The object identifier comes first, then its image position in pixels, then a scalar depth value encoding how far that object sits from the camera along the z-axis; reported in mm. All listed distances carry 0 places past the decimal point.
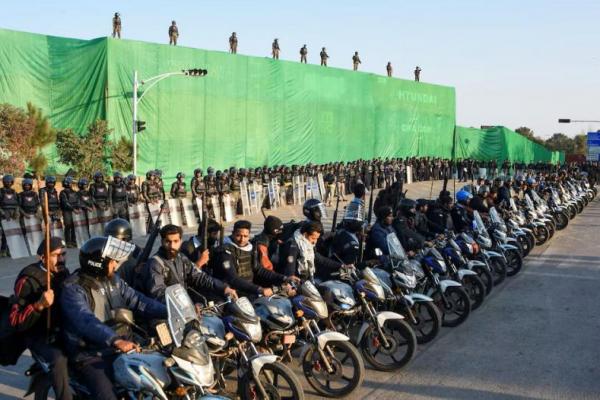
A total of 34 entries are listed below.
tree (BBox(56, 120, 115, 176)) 26984
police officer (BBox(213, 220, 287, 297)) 6535
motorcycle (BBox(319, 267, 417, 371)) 6562
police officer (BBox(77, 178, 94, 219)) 14648
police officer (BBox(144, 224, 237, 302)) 5574
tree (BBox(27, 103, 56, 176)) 25984
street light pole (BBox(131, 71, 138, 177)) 26066
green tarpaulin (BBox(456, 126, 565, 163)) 50844
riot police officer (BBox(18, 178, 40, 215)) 13345
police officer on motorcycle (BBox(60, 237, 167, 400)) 4230
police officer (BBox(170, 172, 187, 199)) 18125
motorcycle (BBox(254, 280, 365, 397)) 5816
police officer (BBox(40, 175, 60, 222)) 13796
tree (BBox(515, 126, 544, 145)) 94875
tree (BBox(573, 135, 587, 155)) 94688
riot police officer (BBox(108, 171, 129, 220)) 15734
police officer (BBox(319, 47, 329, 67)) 42406
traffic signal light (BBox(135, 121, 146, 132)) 25672
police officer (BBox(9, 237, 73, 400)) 4434
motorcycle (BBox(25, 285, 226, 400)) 4160
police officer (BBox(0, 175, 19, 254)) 13172
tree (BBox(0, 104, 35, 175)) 24062
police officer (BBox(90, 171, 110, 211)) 15297
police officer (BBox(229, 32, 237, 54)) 36156
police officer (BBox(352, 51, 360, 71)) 45688
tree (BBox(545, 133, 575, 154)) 98300
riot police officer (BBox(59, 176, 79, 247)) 14352
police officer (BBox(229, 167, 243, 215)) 21672
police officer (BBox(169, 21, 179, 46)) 32750
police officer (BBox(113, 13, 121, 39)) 30438
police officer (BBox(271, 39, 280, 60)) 39094
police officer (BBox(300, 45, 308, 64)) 41094
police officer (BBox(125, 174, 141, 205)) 16734
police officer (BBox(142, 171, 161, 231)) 16938
